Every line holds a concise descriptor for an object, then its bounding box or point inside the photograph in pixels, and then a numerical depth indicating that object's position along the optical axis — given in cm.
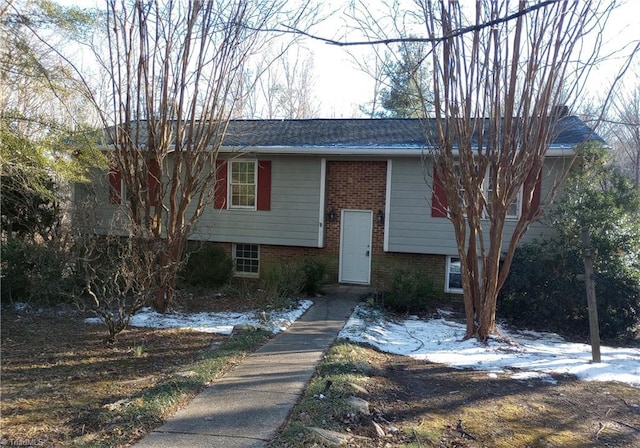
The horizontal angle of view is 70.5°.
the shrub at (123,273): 630
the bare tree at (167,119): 758
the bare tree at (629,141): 2267
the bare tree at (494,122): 623
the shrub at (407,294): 957
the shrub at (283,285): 942
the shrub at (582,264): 829
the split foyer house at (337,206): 1130
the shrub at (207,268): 1105
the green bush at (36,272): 842
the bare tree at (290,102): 2923
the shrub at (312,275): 1052
